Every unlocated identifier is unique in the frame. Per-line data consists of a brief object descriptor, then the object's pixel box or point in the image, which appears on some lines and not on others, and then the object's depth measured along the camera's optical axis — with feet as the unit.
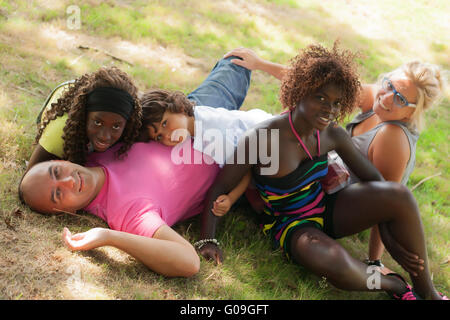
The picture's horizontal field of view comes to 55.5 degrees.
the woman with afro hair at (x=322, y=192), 8.81
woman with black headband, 8.86
